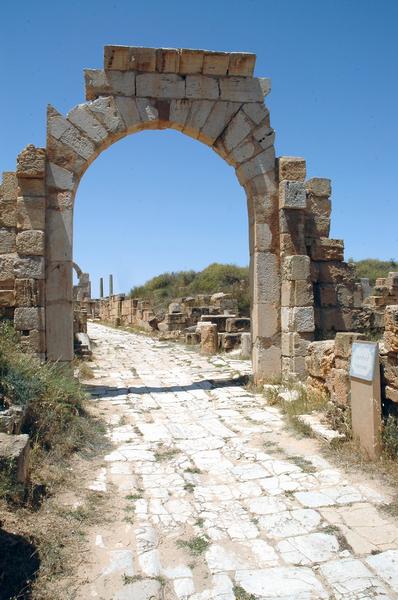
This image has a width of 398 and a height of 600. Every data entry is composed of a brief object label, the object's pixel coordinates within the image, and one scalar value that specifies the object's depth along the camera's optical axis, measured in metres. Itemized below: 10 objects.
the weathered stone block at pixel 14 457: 3.46
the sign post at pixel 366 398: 4.50
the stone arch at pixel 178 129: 7.73
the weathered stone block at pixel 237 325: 14.27
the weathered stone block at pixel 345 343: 5.37
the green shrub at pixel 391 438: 4.38
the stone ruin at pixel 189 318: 13.43
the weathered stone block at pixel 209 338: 12.99
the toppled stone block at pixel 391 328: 4.44
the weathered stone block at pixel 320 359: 6.16
